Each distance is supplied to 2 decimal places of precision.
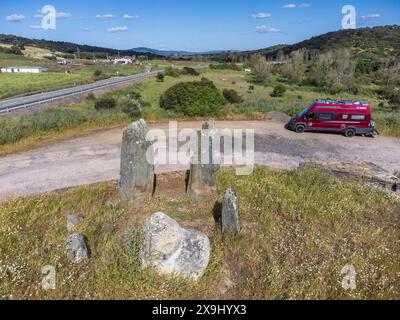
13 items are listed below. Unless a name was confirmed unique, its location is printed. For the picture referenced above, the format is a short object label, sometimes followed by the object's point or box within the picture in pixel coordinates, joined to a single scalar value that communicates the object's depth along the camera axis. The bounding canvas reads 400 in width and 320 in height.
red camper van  19.19
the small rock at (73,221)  8.25
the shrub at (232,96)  48.20
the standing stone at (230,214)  8.16
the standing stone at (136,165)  9.49
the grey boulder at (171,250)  6.81
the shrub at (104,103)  35.31
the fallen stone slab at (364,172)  12.50
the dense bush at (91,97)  41.47
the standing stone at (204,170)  10.19
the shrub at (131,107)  21.78
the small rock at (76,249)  7.04
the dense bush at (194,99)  24.47
